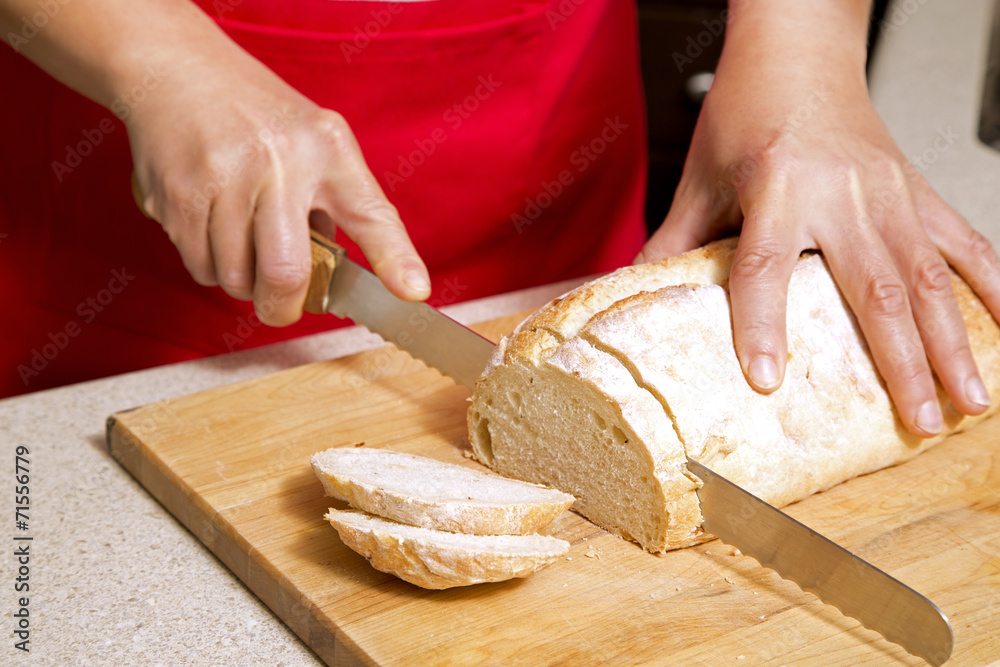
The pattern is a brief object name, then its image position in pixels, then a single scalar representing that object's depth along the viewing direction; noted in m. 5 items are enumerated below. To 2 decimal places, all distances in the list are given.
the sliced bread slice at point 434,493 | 0.79
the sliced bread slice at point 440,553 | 0.78
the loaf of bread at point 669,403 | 0.82
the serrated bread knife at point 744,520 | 0.77
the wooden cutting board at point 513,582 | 0.78
